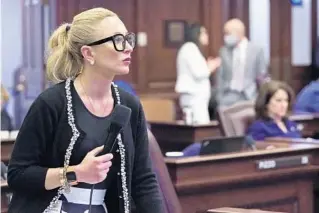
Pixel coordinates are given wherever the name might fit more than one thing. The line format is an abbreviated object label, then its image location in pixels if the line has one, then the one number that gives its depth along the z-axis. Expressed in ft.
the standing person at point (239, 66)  47.16
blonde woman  12.39
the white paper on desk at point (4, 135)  26.15
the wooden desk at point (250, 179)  21.28
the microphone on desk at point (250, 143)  24.87
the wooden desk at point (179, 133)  33.97
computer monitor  23.40
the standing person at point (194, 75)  45.86
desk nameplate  23.31
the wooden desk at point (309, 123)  35.33
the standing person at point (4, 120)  29.69
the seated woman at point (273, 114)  30.35
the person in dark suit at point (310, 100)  39.52
